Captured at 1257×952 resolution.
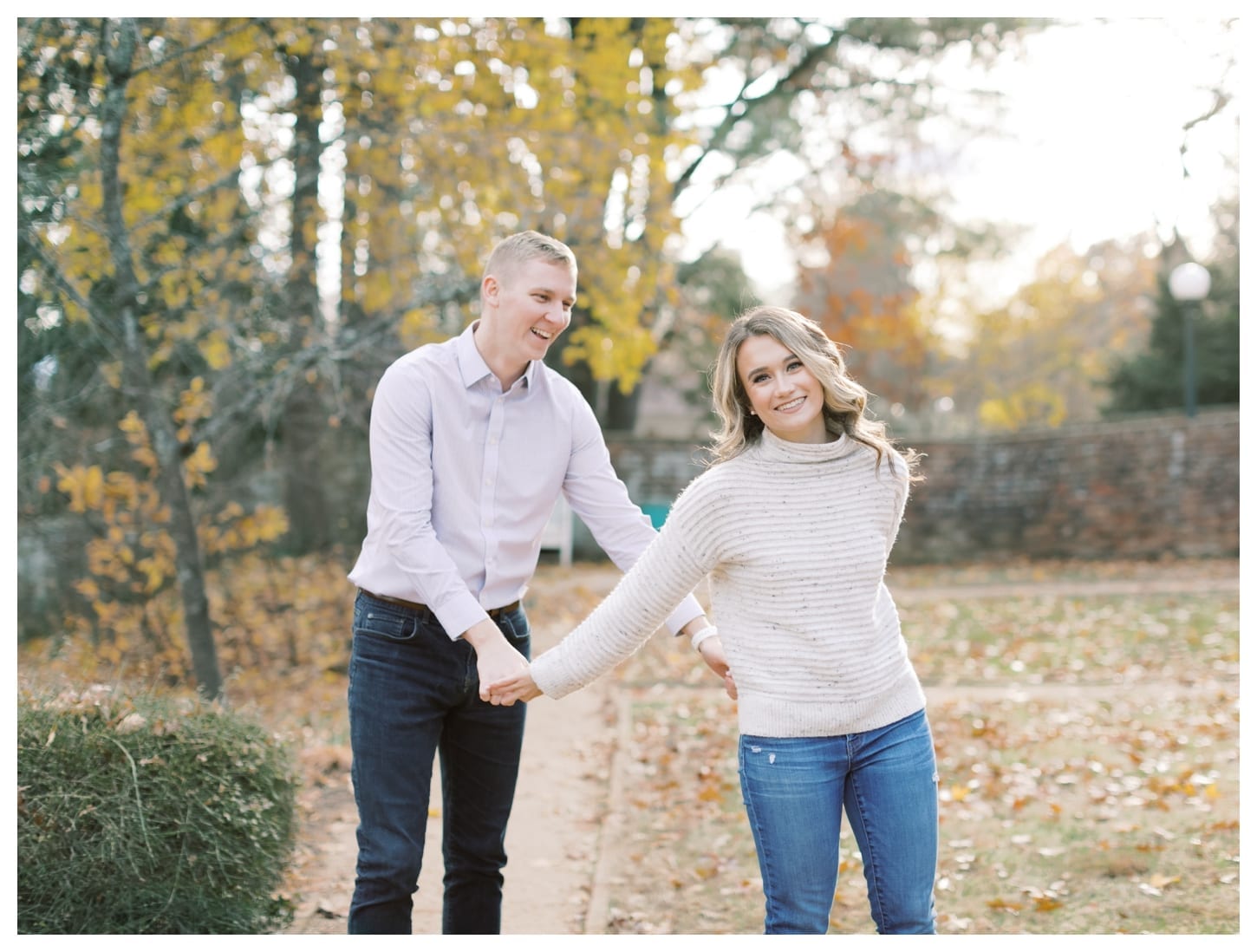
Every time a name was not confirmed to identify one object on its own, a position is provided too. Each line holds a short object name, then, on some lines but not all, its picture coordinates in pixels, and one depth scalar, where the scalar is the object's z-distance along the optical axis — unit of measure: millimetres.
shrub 3572
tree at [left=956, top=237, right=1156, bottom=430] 31062
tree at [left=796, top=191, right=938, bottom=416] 22172
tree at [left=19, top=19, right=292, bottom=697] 6449
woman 2725
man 3078
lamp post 17219
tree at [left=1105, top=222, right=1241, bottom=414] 20828
